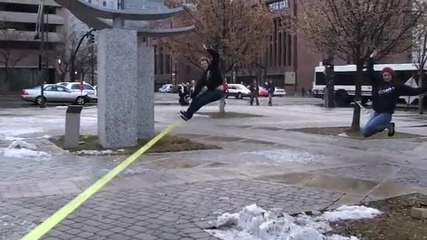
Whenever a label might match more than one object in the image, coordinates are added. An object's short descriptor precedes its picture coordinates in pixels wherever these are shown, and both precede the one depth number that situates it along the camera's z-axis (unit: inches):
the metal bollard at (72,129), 532.1
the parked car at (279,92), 2697.6
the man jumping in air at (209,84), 360.5
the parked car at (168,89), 3503.9
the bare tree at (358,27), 651.5
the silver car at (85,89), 1648.0
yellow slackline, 237.6
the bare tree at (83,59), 2863.9
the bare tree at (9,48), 2726.4
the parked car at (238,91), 2283.1
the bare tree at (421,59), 1205.1
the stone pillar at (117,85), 521.0
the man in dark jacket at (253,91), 1663.8
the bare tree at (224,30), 995.9
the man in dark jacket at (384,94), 336.5
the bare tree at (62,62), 2838.6
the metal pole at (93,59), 2631.9
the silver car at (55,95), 1568.7
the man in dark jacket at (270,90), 1607.3
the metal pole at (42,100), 1393.9
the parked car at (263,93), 2473.7
